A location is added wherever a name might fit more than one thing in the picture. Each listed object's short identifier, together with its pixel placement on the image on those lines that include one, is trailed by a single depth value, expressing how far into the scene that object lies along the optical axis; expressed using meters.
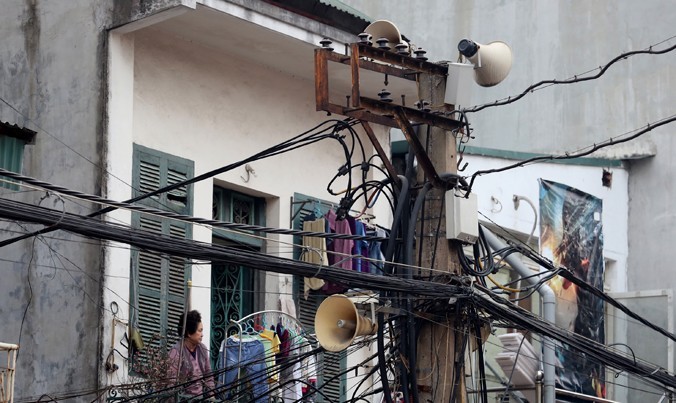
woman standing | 16.05
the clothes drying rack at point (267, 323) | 17.44
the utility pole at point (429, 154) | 14.41
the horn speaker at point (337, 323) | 14.34
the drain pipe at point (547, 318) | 17.20
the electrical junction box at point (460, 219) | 14.66
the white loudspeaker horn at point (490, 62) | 15.29
